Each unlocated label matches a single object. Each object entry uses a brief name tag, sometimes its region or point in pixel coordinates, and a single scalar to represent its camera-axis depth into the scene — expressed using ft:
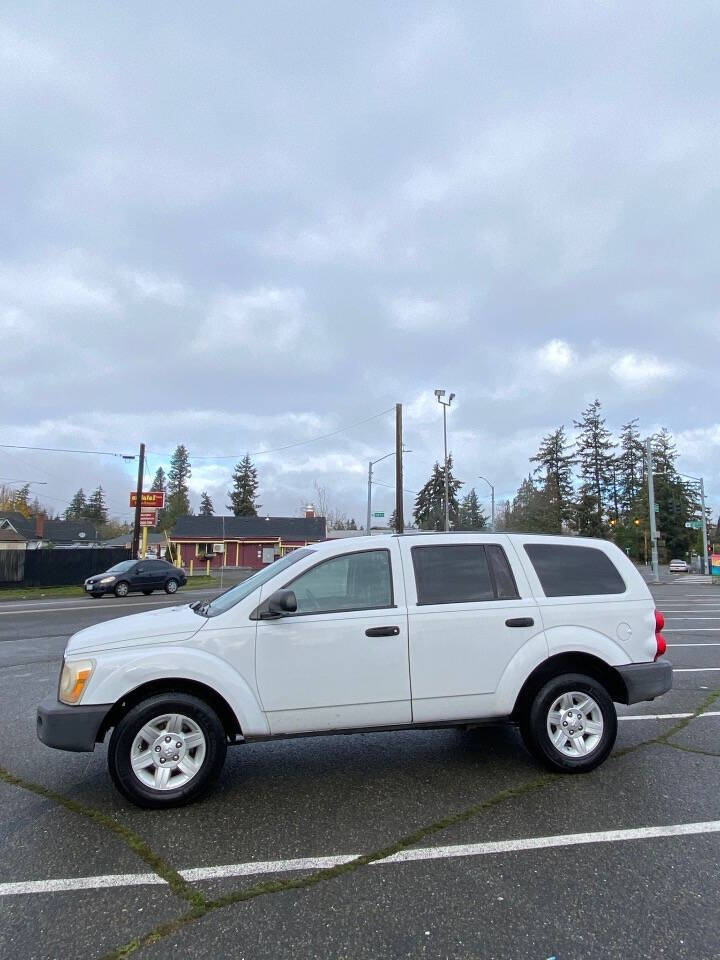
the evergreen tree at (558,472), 258.10
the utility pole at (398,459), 101.45
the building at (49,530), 276.62
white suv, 13.12
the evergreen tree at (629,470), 291.38
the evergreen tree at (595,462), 278.87
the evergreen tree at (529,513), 222.28
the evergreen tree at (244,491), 329.11
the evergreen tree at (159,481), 448.37
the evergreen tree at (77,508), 439.63
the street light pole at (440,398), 122.91
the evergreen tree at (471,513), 206.20
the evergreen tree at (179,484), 370.12
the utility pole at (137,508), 116.78
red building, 196.65
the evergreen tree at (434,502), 199.11
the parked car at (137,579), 79.92
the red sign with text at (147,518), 115.63
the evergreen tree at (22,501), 365.81
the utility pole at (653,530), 129.18
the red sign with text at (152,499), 120.02
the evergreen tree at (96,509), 425.69
